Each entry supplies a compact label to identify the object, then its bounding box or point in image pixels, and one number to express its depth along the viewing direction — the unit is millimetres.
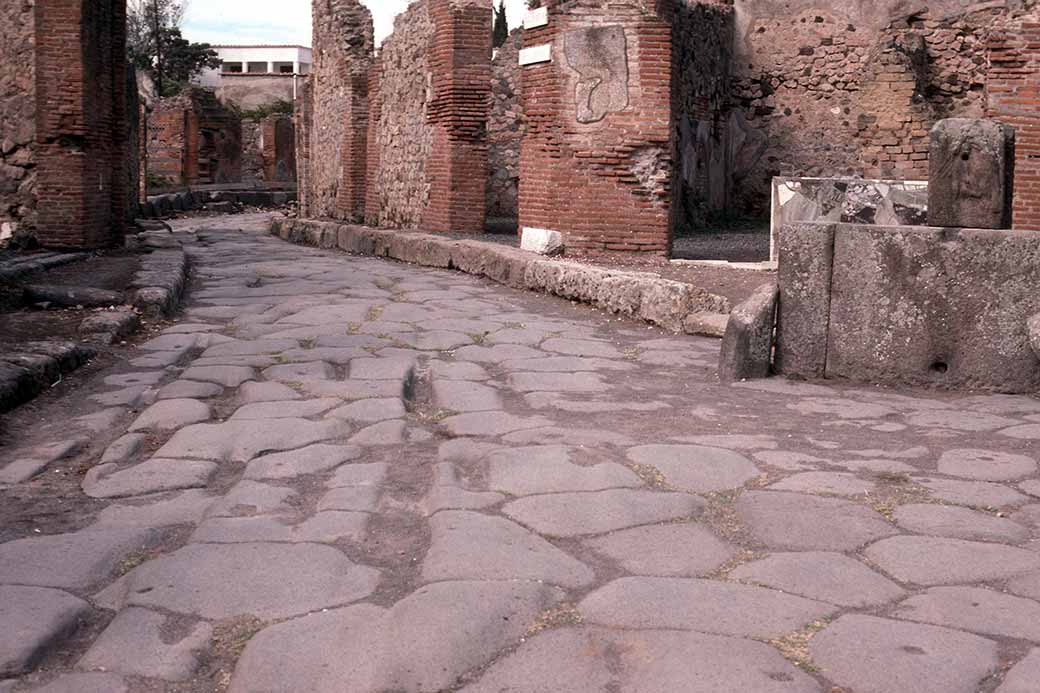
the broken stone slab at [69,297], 6941
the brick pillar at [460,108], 12039
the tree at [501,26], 32297
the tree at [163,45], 45000
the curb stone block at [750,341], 4988
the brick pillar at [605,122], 9336
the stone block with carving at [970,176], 4766
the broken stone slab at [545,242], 9805
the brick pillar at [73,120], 9883
